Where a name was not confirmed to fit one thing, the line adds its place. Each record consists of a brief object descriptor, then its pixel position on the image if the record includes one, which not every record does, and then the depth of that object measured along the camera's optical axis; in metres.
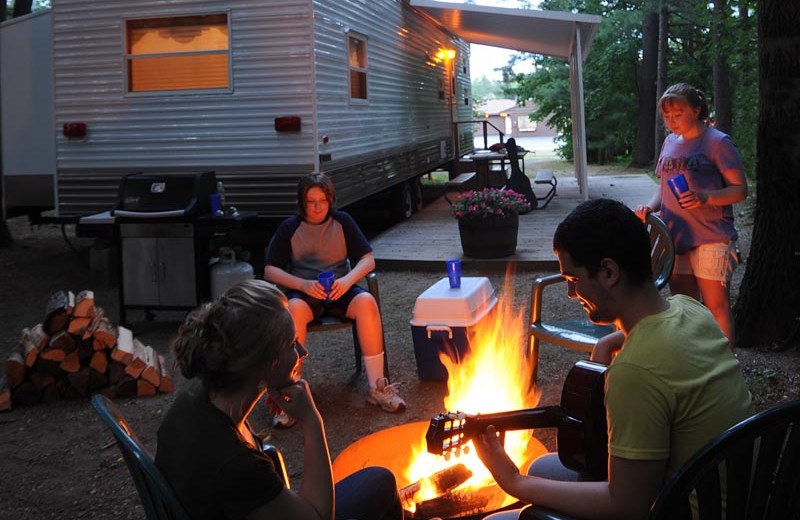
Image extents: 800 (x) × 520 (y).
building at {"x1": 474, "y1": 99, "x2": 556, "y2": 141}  58.09
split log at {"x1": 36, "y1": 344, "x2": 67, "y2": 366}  4.43
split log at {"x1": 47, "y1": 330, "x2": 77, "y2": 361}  4.42
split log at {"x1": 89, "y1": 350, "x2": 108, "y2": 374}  4.50
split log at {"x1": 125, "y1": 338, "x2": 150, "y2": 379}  4.52
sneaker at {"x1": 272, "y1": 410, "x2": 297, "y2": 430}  3.93
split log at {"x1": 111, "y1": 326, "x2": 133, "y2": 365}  4.50
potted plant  7.61
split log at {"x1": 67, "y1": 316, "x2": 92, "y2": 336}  4.44
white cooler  4.20
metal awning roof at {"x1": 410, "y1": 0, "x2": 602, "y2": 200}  10.55
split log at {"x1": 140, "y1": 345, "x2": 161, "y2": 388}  4.54
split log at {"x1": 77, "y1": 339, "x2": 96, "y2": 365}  4.49
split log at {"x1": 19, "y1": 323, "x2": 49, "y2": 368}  4.41
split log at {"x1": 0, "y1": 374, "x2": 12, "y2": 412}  4.39
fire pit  2.48
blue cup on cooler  4.36
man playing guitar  1.48
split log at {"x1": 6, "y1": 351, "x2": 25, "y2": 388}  4.43
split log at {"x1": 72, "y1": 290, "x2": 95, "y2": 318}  4.50
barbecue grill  5.90
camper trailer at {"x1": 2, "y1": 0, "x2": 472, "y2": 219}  7.15
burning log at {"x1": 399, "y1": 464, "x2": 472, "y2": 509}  2.61
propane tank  6.02
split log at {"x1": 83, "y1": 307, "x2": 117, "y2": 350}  4.46
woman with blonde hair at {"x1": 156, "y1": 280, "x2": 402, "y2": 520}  1.62
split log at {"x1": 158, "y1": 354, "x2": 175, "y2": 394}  4.58
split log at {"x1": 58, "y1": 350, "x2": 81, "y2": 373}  4.46
